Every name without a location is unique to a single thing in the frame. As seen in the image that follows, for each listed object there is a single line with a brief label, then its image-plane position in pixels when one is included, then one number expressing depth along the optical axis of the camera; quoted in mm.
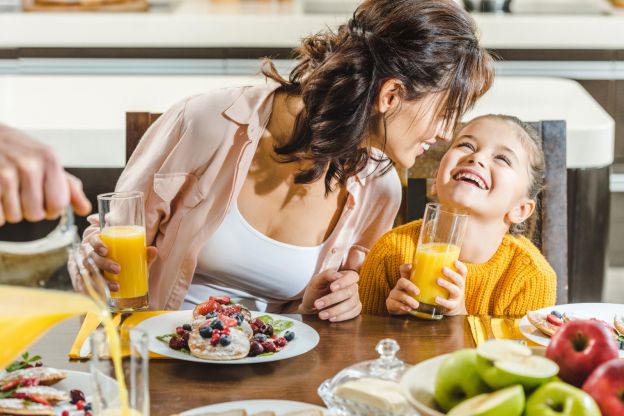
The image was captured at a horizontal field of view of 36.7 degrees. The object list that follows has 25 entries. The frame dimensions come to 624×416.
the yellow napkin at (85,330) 1453
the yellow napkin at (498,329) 1570
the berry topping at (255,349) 1440
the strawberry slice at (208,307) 1540
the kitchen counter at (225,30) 3908
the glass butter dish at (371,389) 1119
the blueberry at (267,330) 1513
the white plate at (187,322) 1417
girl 1937
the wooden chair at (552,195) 2061
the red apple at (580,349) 1116
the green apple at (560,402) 979
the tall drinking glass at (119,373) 967
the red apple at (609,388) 1038
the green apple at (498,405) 988
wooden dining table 1324
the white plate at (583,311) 1579
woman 1828
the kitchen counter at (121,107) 2498
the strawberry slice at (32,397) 1230
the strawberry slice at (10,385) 1266
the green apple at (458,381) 1067
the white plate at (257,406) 1230
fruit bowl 1069
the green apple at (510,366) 1022
